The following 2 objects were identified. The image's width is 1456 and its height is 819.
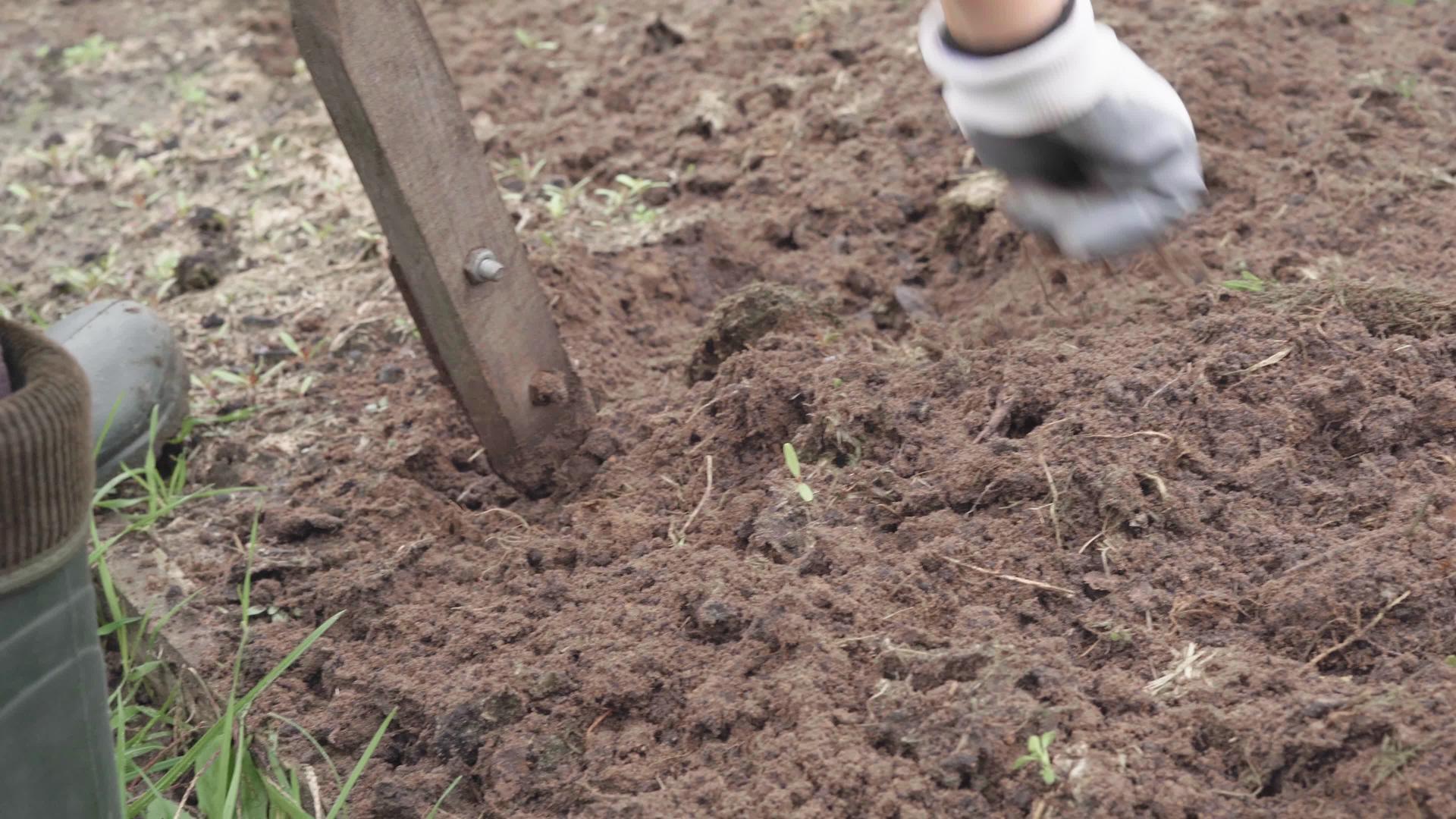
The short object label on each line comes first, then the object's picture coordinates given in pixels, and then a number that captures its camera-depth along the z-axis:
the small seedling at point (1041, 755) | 1.46
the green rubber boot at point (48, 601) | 1.33
